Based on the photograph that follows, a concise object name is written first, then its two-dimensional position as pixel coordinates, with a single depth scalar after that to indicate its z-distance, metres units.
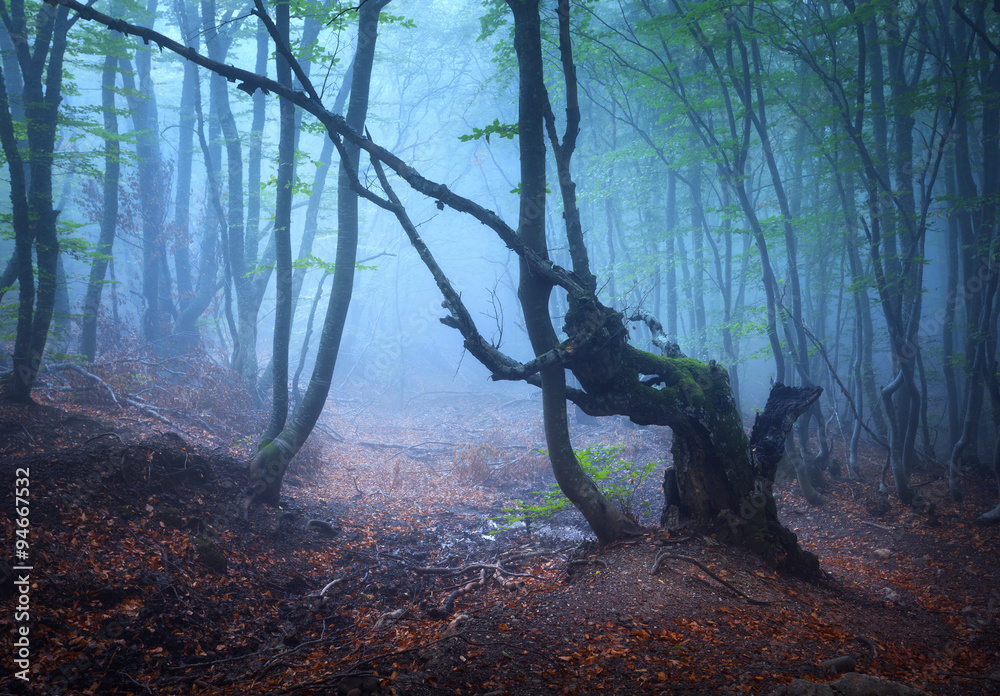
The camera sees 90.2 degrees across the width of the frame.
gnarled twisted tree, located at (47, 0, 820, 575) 5.39
